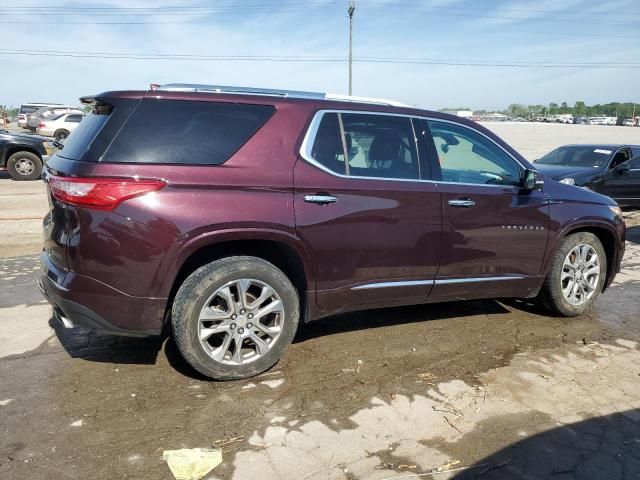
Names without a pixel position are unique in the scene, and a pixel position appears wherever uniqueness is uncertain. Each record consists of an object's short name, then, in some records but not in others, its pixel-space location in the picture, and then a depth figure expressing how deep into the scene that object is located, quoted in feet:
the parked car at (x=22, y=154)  46.62
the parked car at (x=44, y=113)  95.71
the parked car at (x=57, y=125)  89.30
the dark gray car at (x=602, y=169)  36.58
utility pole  122.83
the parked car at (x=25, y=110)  135.25
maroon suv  10.60
